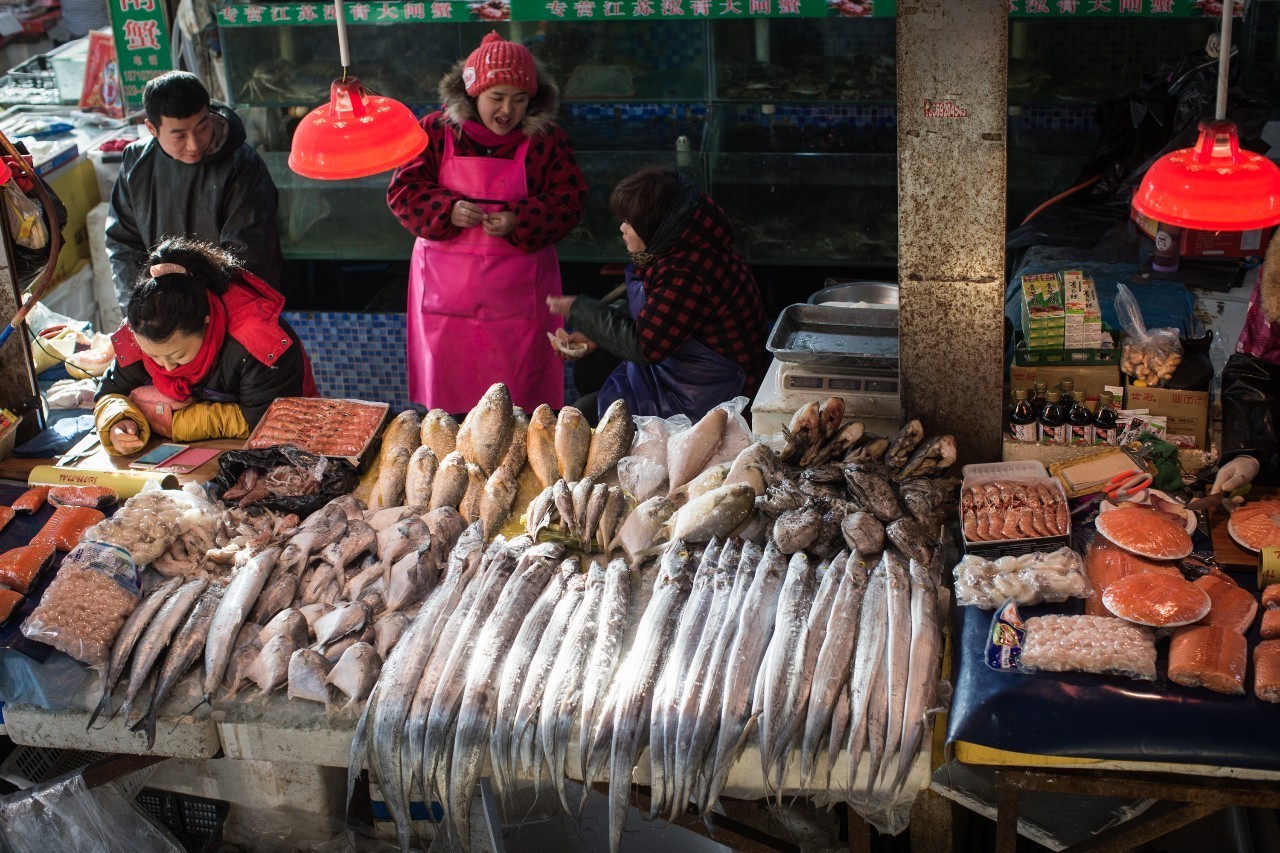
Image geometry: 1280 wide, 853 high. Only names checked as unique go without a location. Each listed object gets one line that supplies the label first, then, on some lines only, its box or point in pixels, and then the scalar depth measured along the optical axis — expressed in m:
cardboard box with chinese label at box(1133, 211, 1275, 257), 5.82
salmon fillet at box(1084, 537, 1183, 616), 3.42
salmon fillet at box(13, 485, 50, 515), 4.23
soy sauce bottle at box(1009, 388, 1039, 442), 4.14
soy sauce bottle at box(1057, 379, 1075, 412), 4.12
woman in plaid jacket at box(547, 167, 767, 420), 4.65
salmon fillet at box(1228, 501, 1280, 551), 3.56
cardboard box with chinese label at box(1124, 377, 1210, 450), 4.06
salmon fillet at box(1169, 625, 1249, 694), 3.01
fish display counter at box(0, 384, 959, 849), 3.13
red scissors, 3.79
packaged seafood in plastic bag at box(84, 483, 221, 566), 3.82
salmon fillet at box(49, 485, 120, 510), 4.21
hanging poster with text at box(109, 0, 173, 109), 7.90
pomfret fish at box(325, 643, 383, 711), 3.35
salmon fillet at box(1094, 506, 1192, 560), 3.52
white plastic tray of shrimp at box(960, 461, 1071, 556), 3.61
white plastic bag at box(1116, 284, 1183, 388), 4.11
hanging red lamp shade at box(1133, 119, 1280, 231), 3.37
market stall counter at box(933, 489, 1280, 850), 2.96
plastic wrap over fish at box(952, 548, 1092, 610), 3.38
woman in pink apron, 5.29
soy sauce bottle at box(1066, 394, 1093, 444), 4.06
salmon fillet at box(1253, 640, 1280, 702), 2.98
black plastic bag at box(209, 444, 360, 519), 4.22
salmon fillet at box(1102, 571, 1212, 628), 3.21
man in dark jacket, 5.69
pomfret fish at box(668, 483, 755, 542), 3.76
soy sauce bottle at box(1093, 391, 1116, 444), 4.06
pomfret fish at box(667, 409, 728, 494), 4.14
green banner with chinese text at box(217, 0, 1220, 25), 6.97
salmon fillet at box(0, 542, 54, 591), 3.80
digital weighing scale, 4.33
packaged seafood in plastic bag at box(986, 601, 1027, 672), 3.16
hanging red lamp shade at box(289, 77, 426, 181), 4.05
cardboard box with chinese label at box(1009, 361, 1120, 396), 4.15
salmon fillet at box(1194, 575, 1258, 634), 3.23
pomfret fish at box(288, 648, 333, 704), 3.36
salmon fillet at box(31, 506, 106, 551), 3.99
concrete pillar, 3.66
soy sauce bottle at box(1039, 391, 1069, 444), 4.09
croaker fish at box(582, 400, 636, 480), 4.27
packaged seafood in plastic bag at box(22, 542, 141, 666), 3.49
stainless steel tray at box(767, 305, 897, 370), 4.32
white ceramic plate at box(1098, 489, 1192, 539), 3.70
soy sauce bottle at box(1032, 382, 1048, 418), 4.14
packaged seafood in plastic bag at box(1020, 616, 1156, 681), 3.08
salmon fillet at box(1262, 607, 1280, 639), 3.20
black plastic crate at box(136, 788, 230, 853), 4.26
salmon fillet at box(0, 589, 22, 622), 3.66
